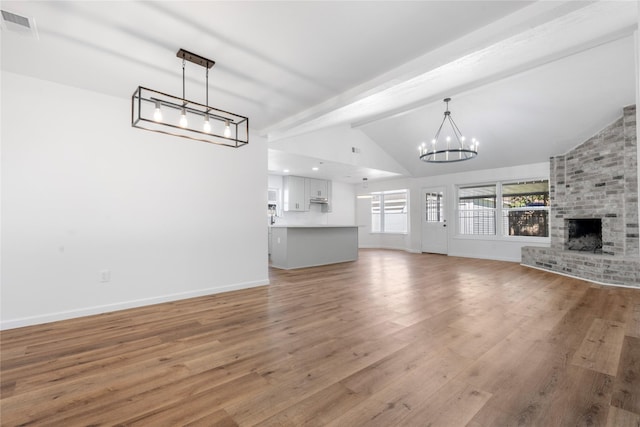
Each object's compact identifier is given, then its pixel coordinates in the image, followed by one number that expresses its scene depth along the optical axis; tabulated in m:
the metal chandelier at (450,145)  5.68
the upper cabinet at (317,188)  9.04
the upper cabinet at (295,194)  8.53
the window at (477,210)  7.74
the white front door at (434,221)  8.55
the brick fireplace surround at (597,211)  4.79
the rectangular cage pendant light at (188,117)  2.48
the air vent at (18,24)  2.05
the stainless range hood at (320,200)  9.15
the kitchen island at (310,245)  6.10
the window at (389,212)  9.72
